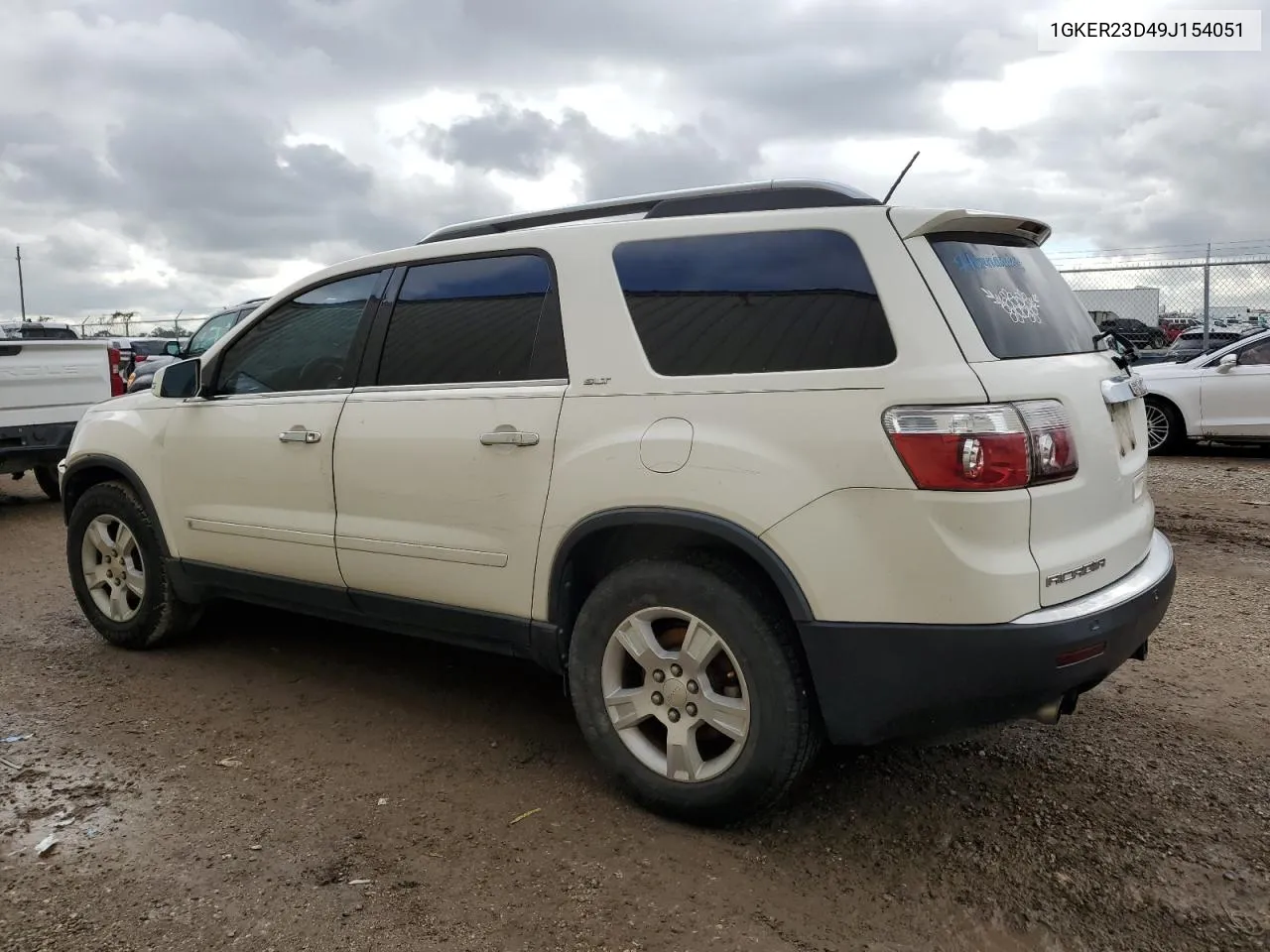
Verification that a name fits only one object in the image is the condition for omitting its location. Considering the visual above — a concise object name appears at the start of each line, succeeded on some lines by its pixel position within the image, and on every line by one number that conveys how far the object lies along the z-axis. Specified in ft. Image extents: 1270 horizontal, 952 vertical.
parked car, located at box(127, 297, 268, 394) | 45.88
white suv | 8.75
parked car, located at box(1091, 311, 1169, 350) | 74.33
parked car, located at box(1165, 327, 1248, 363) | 55.88
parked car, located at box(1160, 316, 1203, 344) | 64.08
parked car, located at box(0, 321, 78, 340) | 44.45
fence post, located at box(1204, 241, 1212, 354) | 46.11
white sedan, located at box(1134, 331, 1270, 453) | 34.17
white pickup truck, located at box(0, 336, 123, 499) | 28.30
